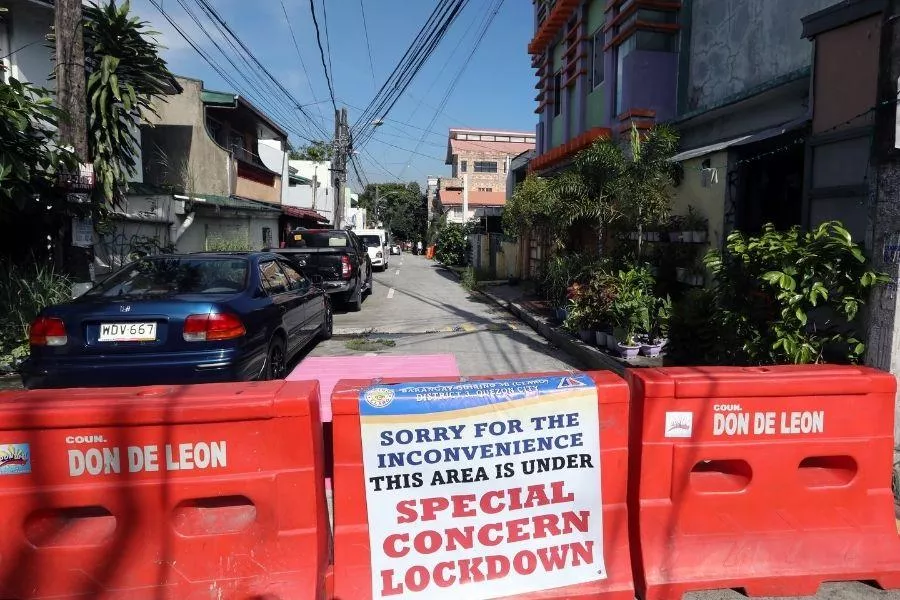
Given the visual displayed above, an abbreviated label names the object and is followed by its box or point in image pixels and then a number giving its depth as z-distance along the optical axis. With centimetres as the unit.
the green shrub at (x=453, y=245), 2998
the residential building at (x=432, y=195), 6006
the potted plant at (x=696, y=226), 778
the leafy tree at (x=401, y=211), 6888
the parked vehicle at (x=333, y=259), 1179
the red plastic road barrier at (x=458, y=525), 270
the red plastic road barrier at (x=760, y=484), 287
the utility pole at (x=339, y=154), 2505
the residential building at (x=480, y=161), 5144
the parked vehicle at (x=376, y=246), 2686
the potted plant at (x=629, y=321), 745
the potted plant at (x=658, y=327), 738
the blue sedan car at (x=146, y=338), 462
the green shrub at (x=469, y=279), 1842
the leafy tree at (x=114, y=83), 827
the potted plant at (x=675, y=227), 813
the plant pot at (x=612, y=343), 766
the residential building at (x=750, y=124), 679
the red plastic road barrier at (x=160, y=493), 252
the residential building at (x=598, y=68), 1032
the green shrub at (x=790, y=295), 425
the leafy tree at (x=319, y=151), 4412
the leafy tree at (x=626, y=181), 846
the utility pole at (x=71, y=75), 728
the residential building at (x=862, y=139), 402
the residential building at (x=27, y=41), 1070
